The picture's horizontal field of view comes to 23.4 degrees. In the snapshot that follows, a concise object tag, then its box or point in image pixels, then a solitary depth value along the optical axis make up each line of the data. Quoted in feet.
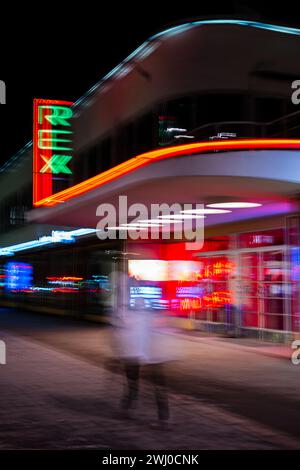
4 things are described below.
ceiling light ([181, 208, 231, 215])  53.78
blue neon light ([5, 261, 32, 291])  121.39
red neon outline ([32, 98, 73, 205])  70.23
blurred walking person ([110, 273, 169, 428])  29.04
